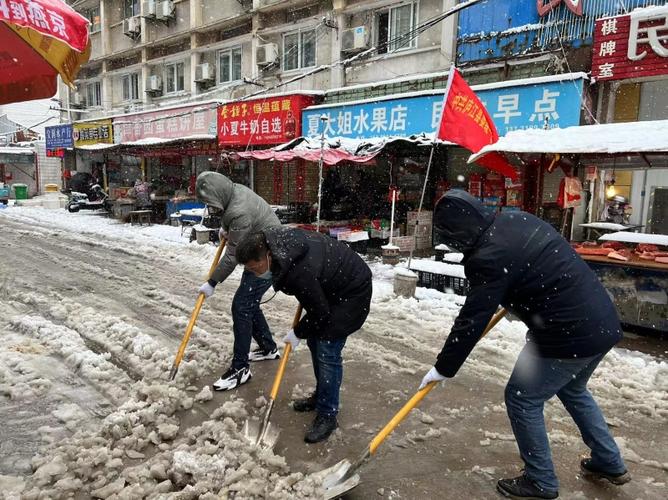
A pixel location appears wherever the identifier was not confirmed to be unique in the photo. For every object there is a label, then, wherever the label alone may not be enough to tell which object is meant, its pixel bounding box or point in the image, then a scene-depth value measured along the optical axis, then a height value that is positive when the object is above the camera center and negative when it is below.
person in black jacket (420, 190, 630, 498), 2.50 -0.59
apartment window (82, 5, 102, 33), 23.76 +8.76
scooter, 21.50 -0.80
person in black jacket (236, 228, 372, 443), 3.05 -0.66
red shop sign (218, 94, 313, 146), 13.53 +2.07
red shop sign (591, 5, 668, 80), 7.88 +2.67
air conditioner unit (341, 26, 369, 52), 13.12 +4.27
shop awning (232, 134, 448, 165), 9.98 +0.95
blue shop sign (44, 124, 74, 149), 23.91 +2.43
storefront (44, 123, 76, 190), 23.98 +1.95
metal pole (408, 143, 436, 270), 11.34 -0.88
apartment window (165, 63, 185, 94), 19.69 +4.57
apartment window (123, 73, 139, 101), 22.27 +4.71
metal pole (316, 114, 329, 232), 9.48 +0.79
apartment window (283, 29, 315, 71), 14.93 +4.51
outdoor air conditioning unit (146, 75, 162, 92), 20.02 +4.36
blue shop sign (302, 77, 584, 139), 8.68 +1.80
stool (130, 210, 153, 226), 16.94 -1.17
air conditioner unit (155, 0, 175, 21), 18.83 +7.05
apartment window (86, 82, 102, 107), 24.94 +4.84
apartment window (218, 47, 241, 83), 17.41 +4.61
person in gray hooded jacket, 4.13 -0.53
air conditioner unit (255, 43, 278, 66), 15.40 +4.43
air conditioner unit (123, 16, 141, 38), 20.73 +7.02
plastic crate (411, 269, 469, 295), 7.64 -1.48
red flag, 6.82 +1.11
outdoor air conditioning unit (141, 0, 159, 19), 19.41 +7.32
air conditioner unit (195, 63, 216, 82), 17.70 +4.31
